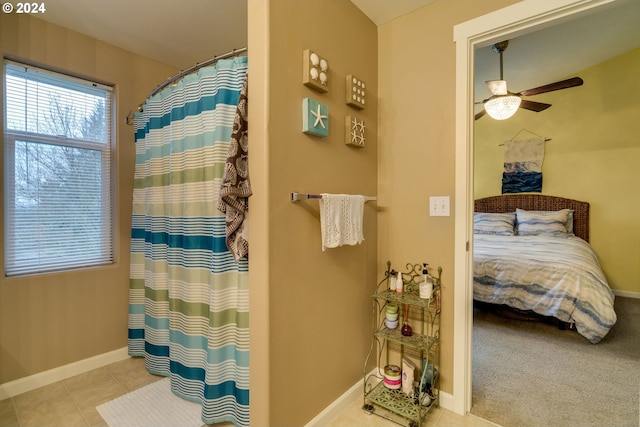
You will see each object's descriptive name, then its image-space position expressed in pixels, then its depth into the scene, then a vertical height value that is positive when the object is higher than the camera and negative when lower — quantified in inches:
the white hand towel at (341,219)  59.2 -1.7
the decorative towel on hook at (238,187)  53.7 +4.2
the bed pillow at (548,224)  158.4 -6.6
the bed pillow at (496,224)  168.4 -7.1
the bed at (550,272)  98.5 -21.5
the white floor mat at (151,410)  65.0 -45.0
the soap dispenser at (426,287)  65.9 -16.4
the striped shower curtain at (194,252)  62.7 -9.7
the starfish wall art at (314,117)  57.6 +18.1
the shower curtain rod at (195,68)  61.7 +32.7
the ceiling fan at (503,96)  106.1 +41.5
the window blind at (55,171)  75.6 +10.6
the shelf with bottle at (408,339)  65.9 -28.9
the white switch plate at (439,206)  68.6 +1.2
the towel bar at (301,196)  56.0 +2.8
